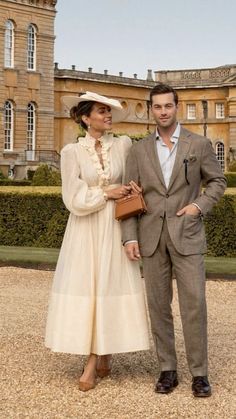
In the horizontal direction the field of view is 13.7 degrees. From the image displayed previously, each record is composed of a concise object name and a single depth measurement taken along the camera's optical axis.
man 5.70
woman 5.82
